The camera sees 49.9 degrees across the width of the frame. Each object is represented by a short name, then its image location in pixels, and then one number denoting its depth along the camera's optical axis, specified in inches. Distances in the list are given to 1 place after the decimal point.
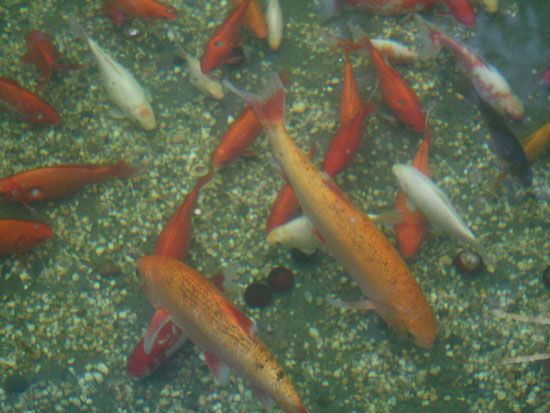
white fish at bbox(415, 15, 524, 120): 182.7
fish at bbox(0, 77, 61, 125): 181.0
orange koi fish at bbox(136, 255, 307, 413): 120.3
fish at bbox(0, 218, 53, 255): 161.6
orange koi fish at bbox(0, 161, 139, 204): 168.7
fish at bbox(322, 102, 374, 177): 164.6
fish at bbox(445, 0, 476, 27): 196.7
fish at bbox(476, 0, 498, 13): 199.9
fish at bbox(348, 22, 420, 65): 192.1
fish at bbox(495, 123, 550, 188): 171.6
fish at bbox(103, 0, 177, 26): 193.8
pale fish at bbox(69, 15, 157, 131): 183.8
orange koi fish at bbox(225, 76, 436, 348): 135.4
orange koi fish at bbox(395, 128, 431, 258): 160.1
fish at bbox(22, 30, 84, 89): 192.1
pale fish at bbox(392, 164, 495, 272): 150.9
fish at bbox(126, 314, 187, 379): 148.3
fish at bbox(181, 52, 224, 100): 190.9
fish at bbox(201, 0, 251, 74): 185.3
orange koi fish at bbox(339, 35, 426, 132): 174.2
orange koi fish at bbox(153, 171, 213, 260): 156.3
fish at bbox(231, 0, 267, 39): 192.1
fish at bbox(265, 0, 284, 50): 197.5
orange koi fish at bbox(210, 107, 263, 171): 172.1
